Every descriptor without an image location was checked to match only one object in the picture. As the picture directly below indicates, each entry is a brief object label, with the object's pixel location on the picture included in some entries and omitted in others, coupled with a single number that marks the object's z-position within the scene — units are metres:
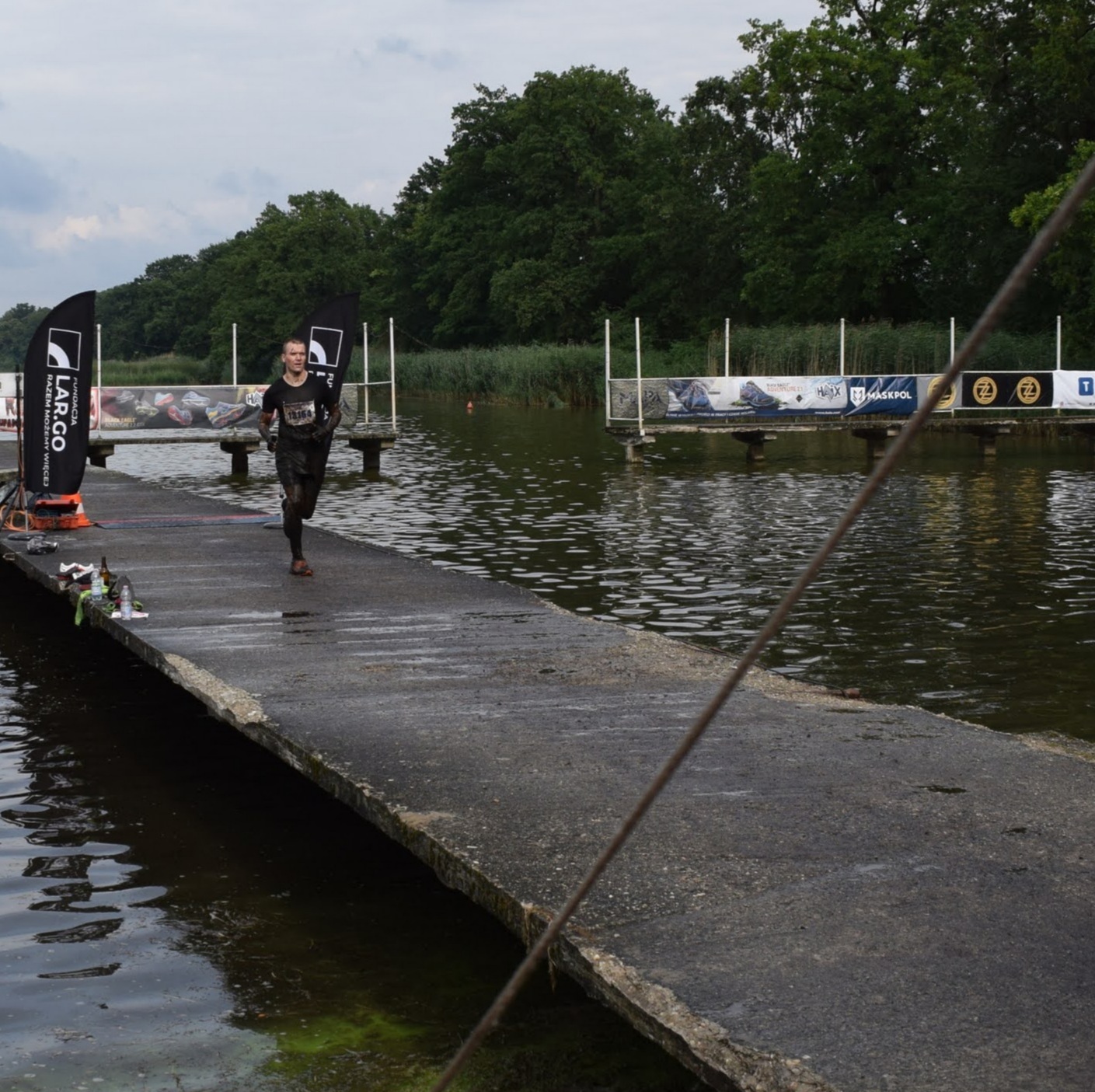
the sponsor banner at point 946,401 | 31.36
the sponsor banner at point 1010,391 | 32.75
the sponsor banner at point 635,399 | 29.92
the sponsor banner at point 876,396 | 31.31
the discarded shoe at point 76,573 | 11.55
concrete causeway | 3.92
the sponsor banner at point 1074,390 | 32.75
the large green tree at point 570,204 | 80.75
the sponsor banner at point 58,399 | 15.09
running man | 12.20
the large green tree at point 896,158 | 51.38
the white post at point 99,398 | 28.22
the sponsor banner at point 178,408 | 28.95
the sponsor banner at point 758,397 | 30.14
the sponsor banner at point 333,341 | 20.03
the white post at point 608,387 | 28.75
